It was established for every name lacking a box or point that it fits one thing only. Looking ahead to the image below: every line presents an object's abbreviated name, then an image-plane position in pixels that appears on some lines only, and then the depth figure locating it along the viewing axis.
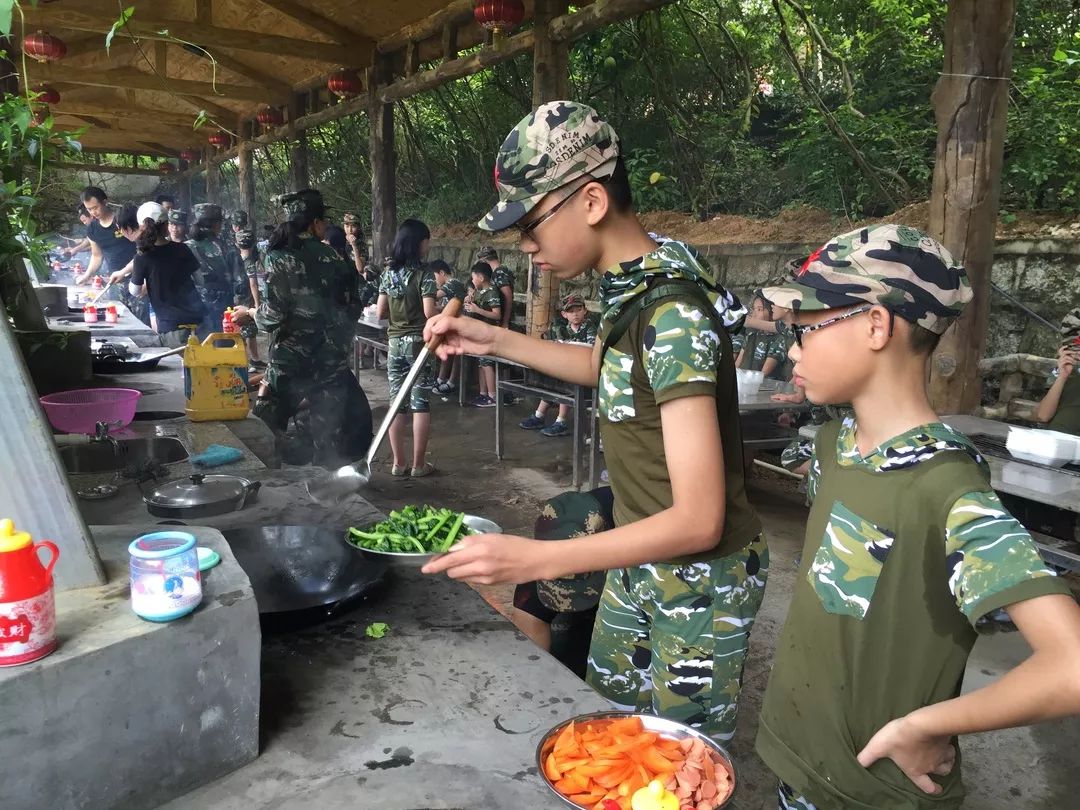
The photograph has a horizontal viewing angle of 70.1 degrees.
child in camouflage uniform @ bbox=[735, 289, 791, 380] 7.11
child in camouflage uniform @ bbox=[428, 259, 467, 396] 7.82
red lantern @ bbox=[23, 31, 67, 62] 8.27
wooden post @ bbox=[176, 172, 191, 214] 21.88
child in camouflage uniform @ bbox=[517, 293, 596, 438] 7.49
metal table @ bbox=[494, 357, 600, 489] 5.95
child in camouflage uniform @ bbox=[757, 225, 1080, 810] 1.22
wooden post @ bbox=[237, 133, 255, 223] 15.51
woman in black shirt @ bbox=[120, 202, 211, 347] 6.94
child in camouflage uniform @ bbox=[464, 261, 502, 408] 8.91
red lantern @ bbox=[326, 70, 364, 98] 10.04
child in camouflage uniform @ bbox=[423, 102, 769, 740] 1.45
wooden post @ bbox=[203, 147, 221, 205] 18.45
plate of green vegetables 1.92
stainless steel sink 3.22
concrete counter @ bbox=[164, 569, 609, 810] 1.35
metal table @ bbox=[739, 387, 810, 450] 5.16
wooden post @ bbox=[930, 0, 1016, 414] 3.80
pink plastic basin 3.16
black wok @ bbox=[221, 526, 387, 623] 1.92
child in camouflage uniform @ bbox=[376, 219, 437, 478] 6.97
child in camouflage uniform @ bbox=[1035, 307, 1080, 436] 4.43
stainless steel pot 2.47
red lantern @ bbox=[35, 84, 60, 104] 10.62
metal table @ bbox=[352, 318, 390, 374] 9.32
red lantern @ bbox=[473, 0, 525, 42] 6.40
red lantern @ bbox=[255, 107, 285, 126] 13.01
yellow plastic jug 3.88
